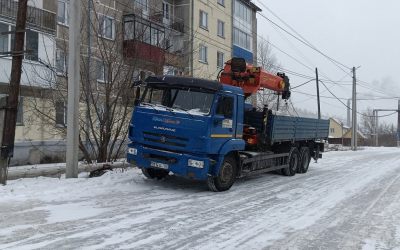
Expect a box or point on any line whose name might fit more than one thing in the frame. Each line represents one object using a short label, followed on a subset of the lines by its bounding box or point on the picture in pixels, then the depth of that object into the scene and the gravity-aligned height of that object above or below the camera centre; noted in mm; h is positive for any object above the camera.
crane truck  11180 +269
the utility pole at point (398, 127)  75250 +3307
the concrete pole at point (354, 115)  51606 +3470
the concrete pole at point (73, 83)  12461 +1471
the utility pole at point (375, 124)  76975 +4047
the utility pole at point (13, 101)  11398 +877
